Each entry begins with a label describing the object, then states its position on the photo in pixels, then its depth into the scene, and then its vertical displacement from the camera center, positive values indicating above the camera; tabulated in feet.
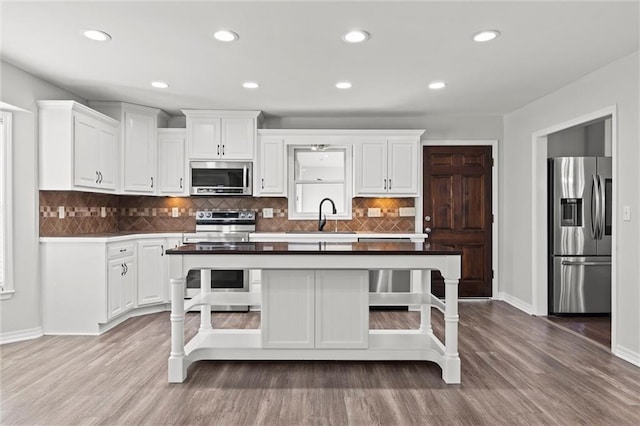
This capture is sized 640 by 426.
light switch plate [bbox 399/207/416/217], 17.87 +0.04
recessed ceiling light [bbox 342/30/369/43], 9.29 +4.19
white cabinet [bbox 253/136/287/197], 16.71 +1.93
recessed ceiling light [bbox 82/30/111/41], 9.30 +4.21
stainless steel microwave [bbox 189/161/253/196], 16.38 +1.44
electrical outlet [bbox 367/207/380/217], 17.94 -0.01
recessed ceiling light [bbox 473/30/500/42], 9.21 +4.16
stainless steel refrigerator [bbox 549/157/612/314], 14.39 -0.77
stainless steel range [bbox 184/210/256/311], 15.83 -0.95
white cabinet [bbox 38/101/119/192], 12.53 +2.16
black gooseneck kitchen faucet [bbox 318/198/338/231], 16.97 -0.22
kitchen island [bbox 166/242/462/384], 9.18 -2.27
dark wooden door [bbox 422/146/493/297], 17.78 +0.17
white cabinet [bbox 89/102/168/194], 15.43 +2.77
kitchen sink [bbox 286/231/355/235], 16.64 -0.85
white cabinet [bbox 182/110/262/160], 16.29 +3.18
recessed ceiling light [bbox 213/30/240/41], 9.28 +4.19
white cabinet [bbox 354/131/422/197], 16.81 +2.23
